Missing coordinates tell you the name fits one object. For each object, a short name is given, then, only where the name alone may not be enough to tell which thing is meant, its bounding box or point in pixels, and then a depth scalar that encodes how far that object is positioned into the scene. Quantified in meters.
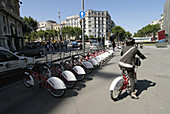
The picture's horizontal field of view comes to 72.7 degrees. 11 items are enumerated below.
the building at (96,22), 84.00
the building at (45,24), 115.38
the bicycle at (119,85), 3.00
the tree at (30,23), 39.47
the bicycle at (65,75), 3.84
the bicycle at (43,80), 3.24
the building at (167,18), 43.09
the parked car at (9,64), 4.80
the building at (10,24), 18.91
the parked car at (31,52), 10.79
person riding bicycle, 3.02
